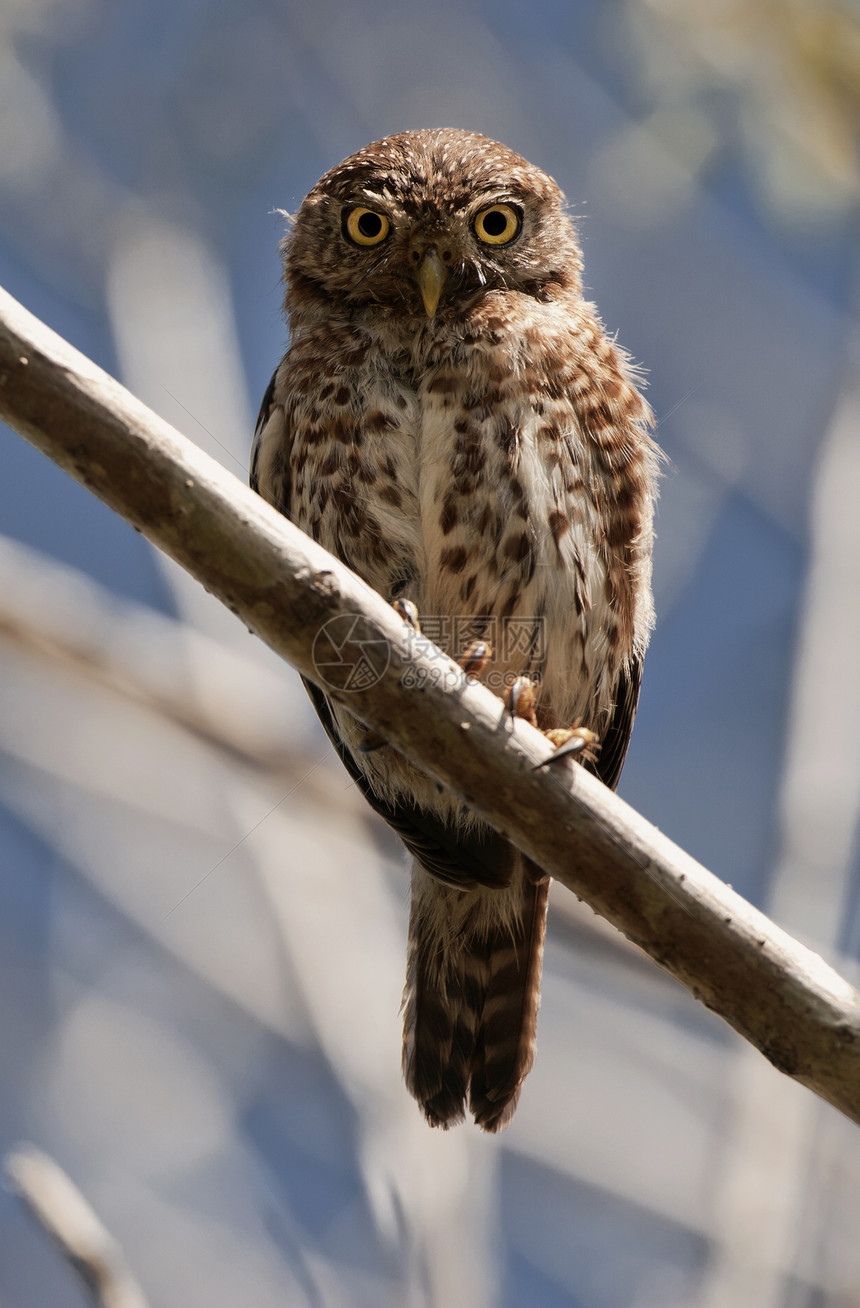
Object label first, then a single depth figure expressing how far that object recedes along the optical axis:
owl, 7.36
